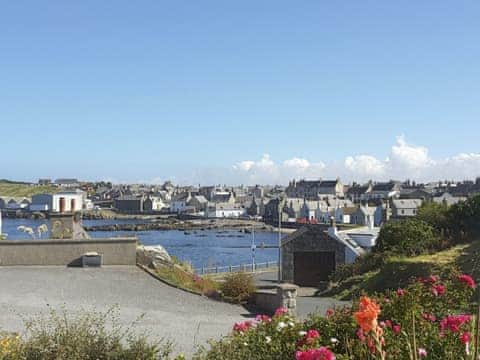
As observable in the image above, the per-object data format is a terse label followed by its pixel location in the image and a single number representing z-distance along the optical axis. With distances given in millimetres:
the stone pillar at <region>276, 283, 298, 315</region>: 12914
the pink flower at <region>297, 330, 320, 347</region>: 5992
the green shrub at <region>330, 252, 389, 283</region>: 24891
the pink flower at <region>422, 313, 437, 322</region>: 7205
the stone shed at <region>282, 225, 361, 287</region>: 29812
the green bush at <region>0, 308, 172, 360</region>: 7156
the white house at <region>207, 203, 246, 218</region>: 174875
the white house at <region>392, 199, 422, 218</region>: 114250
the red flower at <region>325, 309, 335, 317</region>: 8009
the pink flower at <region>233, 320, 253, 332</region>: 7504
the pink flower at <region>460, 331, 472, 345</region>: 5066
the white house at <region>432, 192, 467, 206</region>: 111406
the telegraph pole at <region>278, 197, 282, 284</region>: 29127
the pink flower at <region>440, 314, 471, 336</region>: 6247
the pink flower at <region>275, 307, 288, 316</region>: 7955
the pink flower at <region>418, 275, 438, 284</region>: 8969
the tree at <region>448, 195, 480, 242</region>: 25797
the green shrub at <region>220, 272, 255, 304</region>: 14492
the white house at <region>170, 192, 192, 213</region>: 192912
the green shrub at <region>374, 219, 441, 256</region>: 24719
